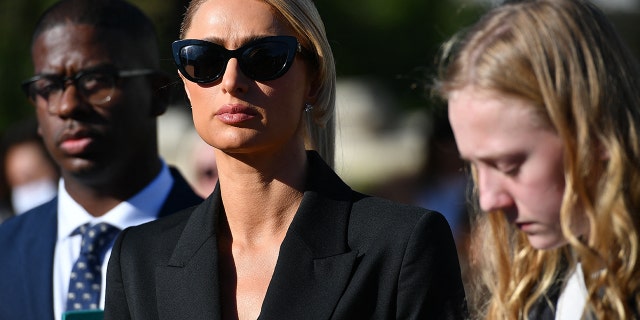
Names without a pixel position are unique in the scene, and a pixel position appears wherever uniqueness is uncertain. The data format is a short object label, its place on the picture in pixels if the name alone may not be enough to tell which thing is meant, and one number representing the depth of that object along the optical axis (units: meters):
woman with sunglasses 6.15
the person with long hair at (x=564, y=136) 5.19
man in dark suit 8.09
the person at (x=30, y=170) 13.69
